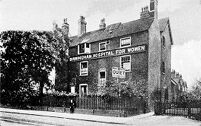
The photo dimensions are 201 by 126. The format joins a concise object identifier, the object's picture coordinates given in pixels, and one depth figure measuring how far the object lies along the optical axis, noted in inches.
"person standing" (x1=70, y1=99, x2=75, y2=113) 539.7
